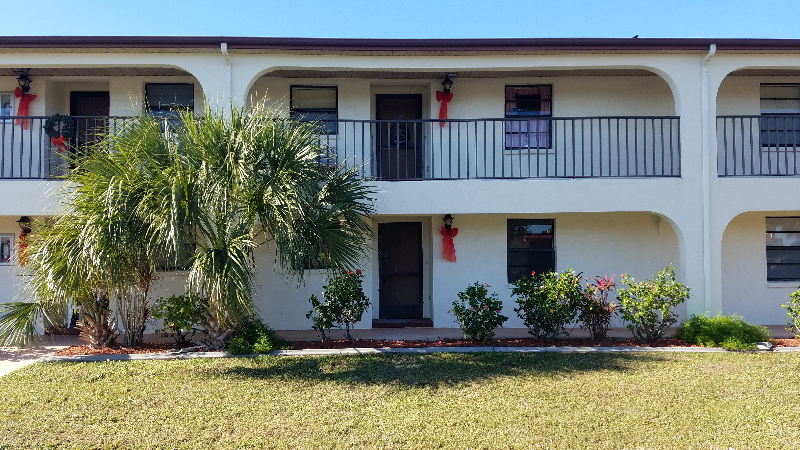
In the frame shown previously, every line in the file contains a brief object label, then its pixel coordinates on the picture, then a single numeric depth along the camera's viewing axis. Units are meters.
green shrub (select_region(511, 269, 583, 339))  8.51
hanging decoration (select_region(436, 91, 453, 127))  10.52
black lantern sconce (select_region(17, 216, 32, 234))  9.73
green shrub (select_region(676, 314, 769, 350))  8.23
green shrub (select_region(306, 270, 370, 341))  8.56
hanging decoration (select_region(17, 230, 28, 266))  7.97
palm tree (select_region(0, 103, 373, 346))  6.63
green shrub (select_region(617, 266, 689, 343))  8.45
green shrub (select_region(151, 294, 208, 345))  8.02
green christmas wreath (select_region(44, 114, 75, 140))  9.27
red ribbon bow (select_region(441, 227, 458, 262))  10.35
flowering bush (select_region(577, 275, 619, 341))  8.66
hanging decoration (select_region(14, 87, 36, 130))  10.09
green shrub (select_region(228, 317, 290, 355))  7.84
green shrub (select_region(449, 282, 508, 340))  8.50
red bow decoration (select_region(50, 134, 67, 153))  9.71
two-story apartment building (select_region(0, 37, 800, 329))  9.20
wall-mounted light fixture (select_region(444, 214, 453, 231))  10.33
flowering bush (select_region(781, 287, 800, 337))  8.69
